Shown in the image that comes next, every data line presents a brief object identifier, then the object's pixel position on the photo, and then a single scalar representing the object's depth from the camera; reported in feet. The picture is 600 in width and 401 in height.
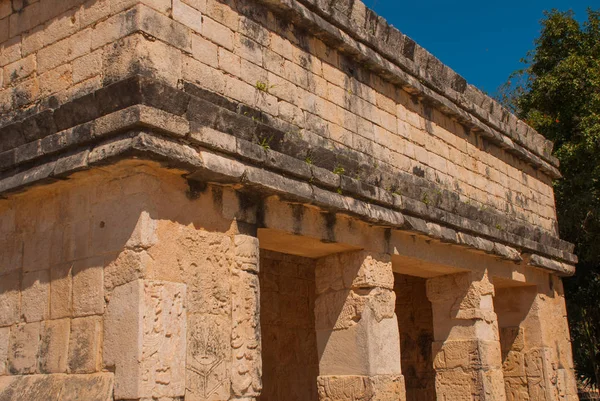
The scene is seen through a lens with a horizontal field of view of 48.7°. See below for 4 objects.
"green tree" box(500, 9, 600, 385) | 42.49
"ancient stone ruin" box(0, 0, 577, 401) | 14.99
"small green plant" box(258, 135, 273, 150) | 17.69
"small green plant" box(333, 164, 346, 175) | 20.18
